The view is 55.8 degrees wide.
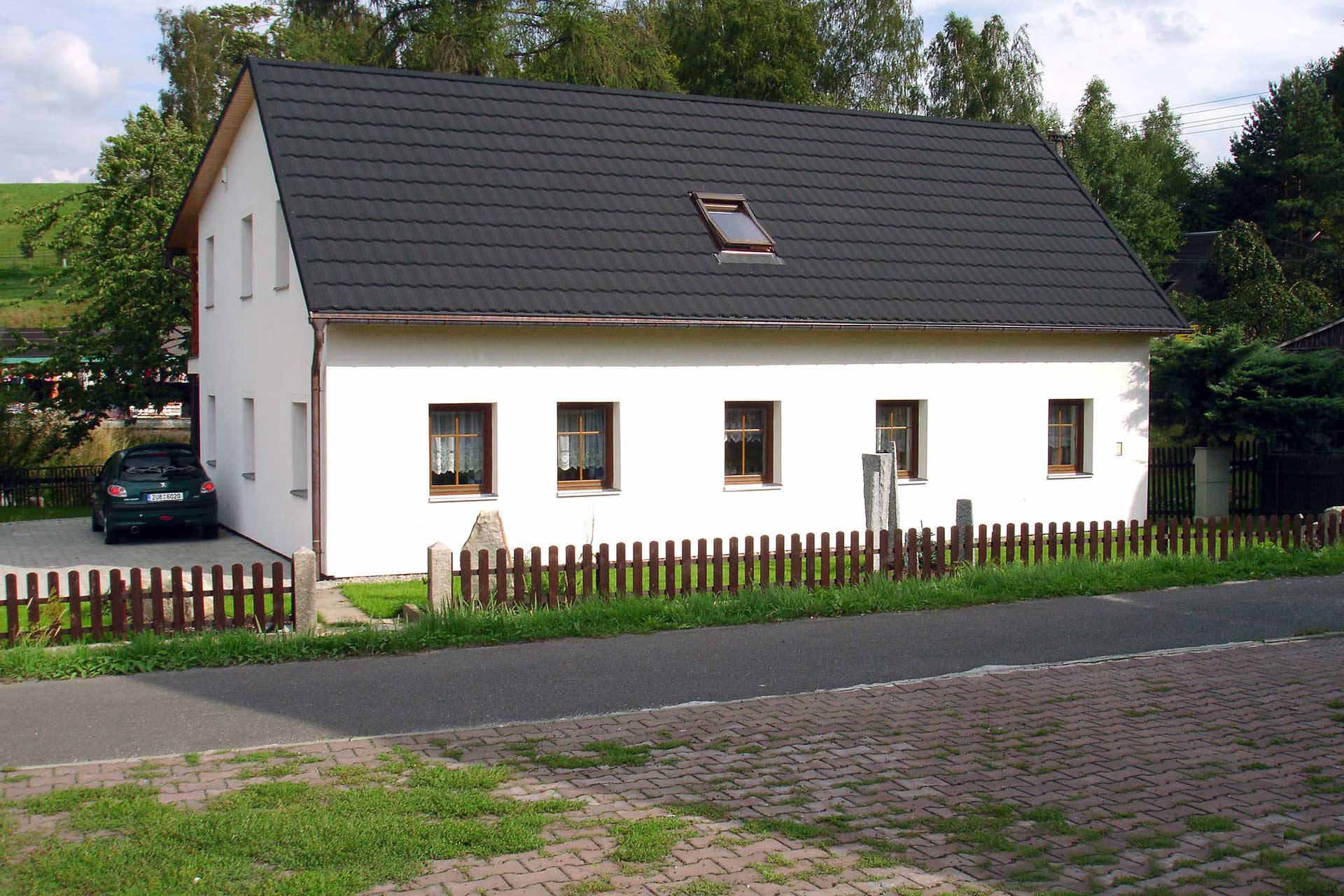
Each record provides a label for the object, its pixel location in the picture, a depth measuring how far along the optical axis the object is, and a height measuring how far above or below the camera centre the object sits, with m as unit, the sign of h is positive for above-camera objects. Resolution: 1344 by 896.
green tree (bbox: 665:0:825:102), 41.12 +12.84
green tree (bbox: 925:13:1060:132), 44.38 +12.70
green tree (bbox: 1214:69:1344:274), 49.75 +10.76
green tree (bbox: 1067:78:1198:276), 46.38 +9.36
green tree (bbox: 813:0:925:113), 44.62 +13.57
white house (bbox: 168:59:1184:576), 14.99 +1.50
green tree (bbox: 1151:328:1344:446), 20.33 +0.80
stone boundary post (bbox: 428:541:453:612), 10.93 -1.19
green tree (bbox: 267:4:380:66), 31.73 +10.38
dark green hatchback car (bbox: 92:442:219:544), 18.42 -0.83
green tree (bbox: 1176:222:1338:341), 37.41 +4.34
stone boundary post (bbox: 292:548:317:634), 10.30 -1.23
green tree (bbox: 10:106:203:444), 25.84 +3.23
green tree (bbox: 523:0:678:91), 32.31 +10.09
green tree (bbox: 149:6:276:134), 49.31 +15.33
